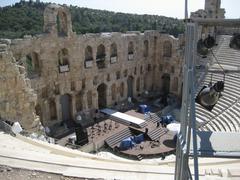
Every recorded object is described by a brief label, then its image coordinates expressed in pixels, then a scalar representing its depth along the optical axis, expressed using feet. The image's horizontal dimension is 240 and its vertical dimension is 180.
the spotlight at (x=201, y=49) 21.91
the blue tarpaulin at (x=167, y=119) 72.28
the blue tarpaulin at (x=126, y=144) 60.49
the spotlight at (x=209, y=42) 20.85
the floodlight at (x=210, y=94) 18.75
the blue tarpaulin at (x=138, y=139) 63.77
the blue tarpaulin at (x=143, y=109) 78.74
